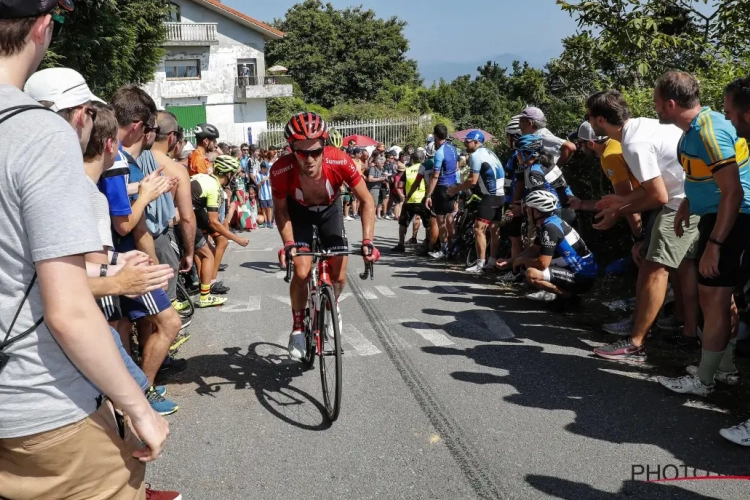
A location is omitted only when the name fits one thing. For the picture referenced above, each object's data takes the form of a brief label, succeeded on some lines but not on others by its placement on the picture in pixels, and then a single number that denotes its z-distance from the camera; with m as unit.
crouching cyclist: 7.63
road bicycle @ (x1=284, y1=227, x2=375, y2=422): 4.96
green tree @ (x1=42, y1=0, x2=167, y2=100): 15.87
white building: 47.47
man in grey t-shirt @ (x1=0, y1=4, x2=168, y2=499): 1.83
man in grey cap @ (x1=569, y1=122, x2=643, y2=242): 6.31
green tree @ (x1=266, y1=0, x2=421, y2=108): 56.66
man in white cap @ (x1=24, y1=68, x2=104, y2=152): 2.86
